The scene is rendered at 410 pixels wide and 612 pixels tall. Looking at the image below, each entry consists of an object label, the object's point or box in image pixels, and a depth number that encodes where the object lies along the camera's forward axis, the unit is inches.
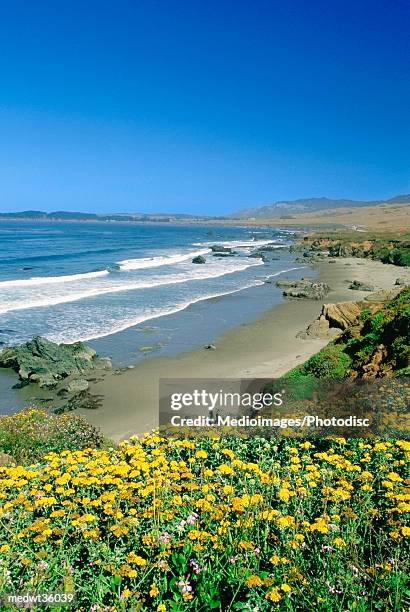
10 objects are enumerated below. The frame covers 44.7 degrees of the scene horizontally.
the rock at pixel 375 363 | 430.9
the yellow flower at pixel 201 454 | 232.2
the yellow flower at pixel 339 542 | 163.5
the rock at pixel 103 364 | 727.7
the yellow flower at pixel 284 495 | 187.0
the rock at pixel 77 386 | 651.2
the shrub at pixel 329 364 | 494.3
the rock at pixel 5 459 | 315.3
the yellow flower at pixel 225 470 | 206.4
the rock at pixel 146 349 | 811.4
